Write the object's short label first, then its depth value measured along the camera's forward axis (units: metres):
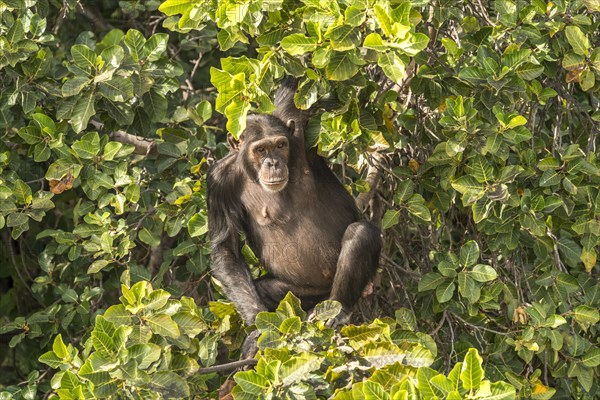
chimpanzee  14.30
